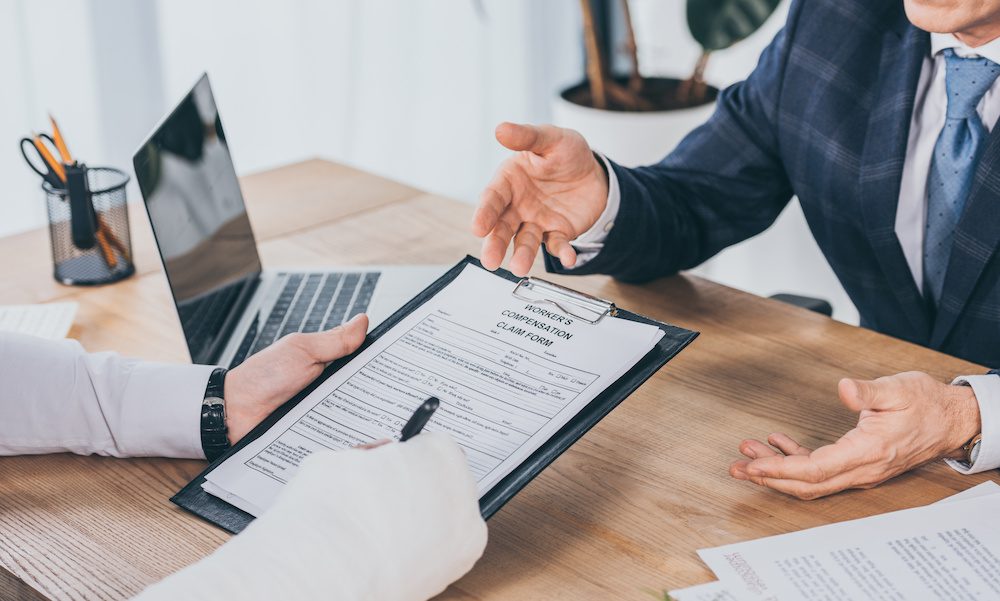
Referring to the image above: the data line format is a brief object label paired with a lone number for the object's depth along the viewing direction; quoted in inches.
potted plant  95.9
